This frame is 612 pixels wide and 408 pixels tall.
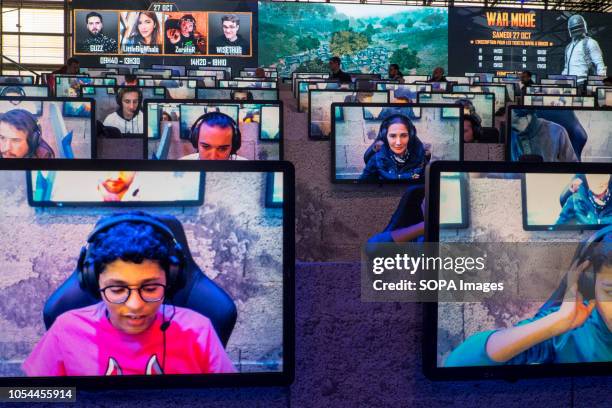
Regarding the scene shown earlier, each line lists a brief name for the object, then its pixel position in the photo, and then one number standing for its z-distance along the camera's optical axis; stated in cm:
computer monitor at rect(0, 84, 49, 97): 526
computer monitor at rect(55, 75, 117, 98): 749
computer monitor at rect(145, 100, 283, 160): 348
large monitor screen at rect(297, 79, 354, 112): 828
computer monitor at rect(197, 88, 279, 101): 613
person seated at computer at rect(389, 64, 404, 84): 1243
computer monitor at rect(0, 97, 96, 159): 334
